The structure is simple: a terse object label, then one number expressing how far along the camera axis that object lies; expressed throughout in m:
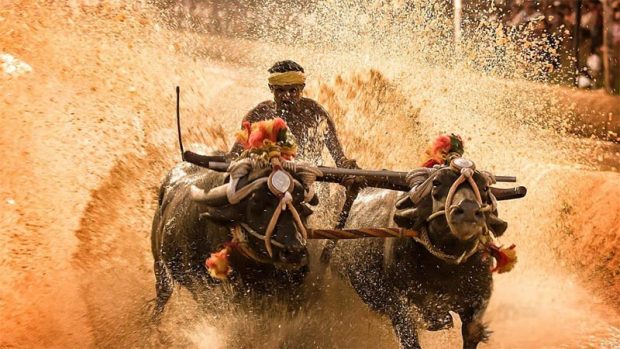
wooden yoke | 10.16
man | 12.45
